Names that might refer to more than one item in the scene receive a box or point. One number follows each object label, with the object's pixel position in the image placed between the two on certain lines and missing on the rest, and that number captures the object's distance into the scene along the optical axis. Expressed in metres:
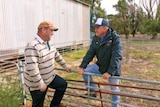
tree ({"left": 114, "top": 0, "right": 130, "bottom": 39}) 36.63
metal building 10.32
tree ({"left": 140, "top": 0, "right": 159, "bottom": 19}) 39.38
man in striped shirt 2.98
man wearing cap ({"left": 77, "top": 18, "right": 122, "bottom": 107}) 3.21
